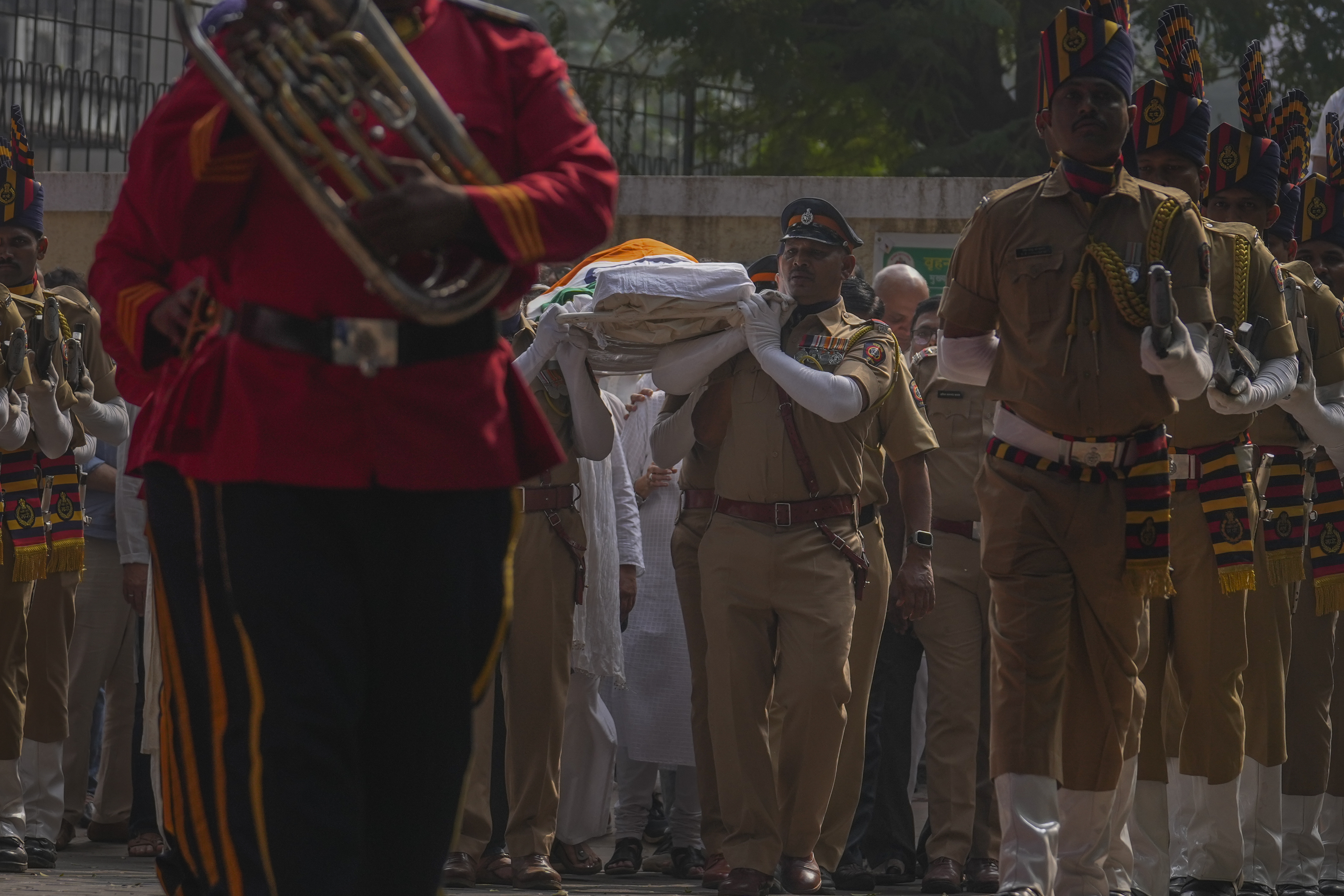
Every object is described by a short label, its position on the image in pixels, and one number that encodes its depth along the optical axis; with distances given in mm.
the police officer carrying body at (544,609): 15742
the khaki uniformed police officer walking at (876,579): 16094
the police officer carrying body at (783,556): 15273
